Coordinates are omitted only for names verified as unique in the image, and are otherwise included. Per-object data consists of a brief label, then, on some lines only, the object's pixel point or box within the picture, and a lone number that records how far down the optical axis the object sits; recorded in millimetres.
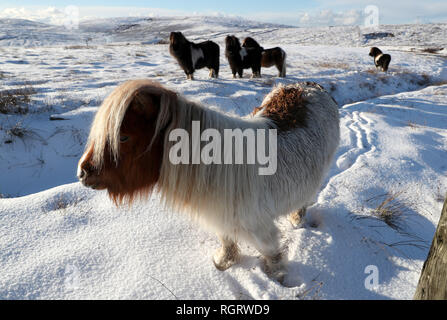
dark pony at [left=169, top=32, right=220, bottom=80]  9062
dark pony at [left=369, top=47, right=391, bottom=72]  13379
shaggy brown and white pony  1460
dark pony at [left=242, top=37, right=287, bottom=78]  11148
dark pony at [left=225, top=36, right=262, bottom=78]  10375
